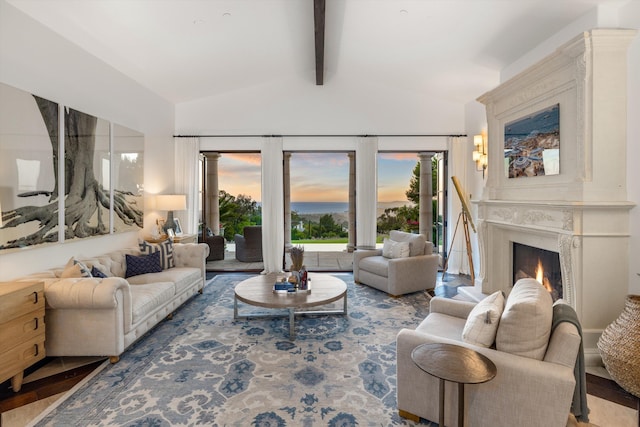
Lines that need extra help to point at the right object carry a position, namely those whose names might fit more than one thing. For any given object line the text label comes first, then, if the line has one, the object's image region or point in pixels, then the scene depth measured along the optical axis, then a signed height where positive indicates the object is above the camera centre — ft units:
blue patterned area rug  6.74 -4.27
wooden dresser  7.12 -2.75
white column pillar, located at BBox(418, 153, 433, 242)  24.49 +0.64
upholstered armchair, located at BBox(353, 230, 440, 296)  14.67 -2.67
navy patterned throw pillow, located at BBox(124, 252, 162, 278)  12.96 -2.23
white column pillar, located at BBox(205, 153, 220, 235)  25.07 +1.31
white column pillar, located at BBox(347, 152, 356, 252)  24.04 +0.36
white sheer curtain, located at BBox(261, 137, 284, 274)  19.47 +0.39
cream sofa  8.41 -2.88
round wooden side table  4.95 -2.54
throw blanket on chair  5.73 -3.17
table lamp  16.63 +0.44
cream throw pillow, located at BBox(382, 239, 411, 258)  15.43 -1.91
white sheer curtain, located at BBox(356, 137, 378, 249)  19.35 +1.23
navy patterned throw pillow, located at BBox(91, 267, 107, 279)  10.25 -2.00
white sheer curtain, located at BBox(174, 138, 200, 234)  19.27 +2.02
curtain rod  19.47 +4.59
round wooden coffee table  10.51 -2.99
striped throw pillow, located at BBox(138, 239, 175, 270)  13.85 -1.72
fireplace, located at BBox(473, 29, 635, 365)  8.73 +0.84
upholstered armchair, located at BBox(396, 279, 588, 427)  5.29 -2.71
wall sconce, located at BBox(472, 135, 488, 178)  16.93 +3.13
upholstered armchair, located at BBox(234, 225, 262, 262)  22.81 -2.41
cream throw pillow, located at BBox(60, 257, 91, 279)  9.34 -1.77
